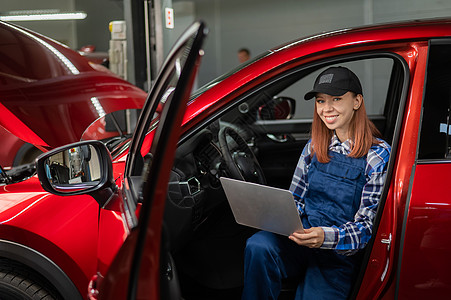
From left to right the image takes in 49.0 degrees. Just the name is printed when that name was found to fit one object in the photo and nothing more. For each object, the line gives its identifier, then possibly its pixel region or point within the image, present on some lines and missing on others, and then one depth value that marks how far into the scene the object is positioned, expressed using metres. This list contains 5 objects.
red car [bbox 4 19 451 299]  1.60
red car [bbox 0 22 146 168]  2.24
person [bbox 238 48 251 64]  9.12
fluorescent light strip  8.93
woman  1.81
